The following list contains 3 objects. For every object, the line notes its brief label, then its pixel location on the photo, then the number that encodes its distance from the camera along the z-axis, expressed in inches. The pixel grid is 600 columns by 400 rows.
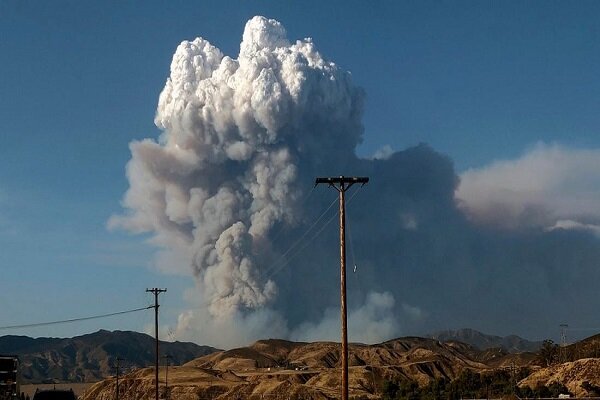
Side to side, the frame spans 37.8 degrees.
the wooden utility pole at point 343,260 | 1820.9
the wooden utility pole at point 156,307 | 3882.4
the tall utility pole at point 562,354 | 6889.8
